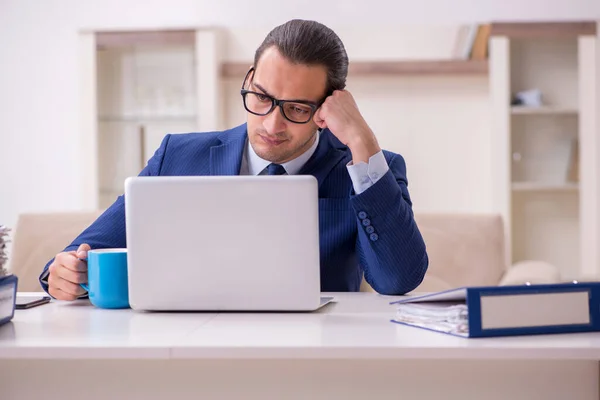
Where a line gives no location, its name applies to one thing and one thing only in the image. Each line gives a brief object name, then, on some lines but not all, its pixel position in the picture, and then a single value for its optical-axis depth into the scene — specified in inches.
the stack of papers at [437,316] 70.6
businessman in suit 87.1
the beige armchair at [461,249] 124.3
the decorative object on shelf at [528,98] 189.4
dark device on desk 83.8
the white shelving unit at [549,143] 187.9
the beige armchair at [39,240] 123.4
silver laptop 77.3
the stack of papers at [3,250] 77.3
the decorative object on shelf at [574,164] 189.4
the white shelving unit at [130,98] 197.7
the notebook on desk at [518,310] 69.9
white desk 67.7
